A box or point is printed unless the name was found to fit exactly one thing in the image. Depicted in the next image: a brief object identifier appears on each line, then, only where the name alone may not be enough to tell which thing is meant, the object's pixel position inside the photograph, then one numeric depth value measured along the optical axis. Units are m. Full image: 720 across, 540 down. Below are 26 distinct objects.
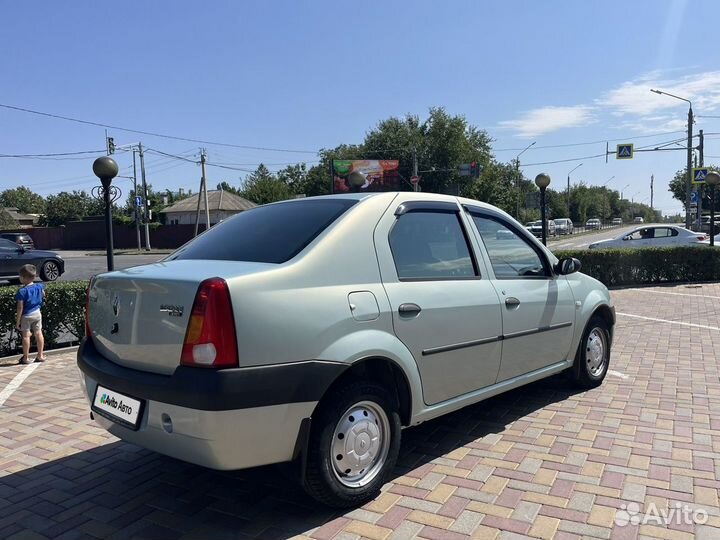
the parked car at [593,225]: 76.00
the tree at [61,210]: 74.81
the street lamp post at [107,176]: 7.91
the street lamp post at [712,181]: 15.24
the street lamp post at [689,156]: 29.56
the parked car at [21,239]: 29.23
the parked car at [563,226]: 60.16
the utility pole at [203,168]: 43.17
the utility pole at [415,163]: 50.59
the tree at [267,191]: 71.69
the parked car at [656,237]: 20.31
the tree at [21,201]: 126.10
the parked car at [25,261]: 17.89
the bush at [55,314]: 7.32
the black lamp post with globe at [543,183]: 13.43
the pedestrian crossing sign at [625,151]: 31.92
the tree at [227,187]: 99.41
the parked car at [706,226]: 33.23
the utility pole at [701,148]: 31.80
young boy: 6.86
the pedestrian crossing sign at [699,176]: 20.09
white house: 60.81
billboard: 53.78
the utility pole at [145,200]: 42.25
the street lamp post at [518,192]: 64.98
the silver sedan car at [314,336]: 2.67
